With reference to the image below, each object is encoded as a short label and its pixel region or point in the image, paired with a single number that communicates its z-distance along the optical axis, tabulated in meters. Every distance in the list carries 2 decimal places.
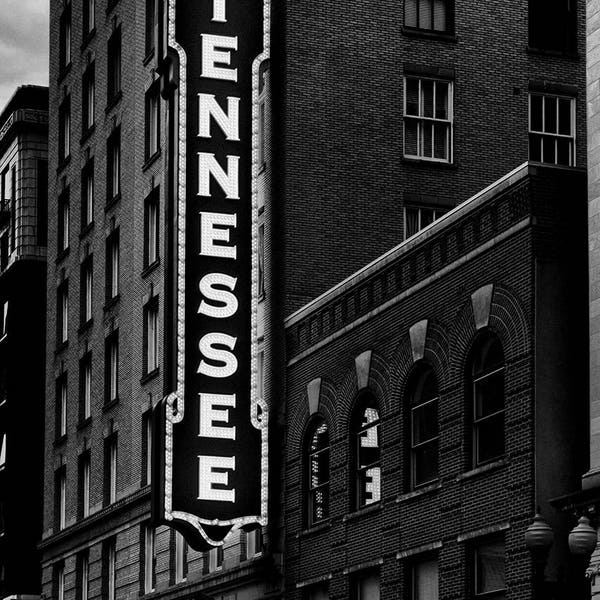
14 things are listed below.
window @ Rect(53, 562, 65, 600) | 60.00
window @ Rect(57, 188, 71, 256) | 63.81
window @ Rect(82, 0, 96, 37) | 61.94
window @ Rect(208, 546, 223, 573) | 45.53
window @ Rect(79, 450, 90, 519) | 58.38
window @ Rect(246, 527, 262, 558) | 42.53
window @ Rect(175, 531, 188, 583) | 48.09
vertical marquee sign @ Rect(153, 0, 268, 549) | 40.88
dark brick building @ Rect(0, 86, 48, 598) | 70.06
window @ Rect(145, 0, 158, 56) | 54.62
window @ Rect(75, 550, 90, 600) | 57.25
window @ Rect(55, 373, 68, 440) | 62.22
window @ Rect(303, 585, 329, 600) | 38.59
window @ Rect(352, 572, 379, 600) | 35.94
